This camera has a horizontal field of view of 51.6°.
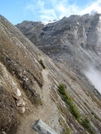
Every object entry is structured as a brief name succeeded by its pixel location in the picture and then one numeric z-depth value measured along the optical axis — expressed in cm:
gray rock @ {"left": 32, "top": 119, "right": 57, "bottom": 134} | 1131
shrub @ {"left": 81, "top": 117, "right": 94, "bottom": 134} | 1785
